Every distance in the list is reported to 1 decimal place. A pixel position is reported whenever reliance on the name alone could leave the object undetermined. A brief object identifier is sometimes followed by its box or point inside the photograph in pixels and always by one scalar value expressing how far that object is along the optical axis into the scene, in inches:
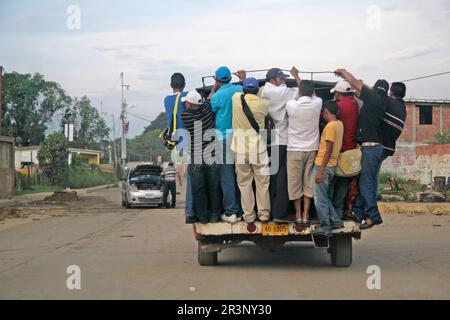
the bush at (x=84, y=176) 2024.1
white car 1016.2
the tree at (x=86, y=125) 2918.3
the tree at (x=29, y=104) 2480.3
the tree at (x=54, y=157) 1784.0
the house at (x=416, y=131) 1770.4
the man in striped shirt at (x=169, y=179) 993.5
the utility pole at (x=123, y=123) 2699.3
